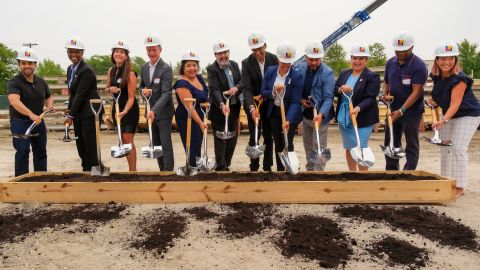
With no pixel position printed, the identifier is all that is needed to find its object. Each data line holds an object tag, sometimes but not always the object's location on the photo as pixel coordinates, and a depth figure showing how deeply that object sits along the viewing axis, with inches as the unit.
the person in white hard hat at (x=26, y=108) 206.2
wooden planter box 175.0
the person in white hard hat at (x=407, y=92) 195.2
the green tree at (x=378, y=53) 1538.1
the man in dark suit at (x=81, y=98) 208.4
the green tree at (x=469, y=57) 1662.2
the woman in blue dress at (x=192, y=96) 202.1
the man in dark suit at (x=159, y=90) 210.2
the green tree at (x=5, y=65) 2135.8
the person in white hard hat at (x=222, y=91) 221.1
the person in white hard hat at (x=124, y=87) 203.6
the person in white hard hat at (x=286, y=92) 199.8
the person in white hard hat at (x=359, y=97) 199.7
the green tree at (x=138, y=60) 2820.9
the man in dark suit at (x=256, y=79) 215.2
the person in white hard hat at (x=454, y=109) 182.4
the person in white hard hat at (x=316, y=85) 197.3
